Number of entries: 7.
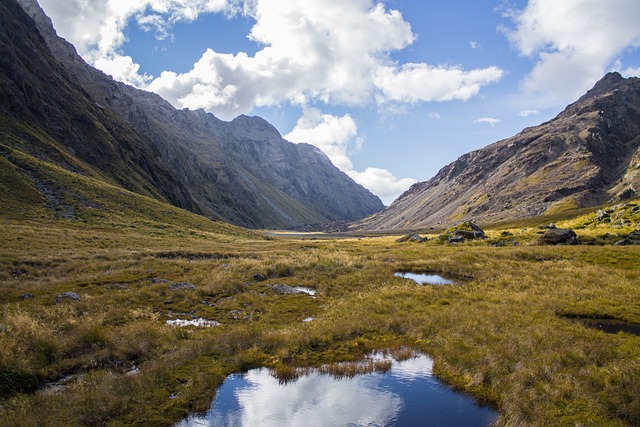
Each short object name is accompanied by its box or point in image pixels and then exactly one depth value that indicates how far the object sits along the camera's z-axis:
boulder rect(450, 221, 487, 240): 71.19
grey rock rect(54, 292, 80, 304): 22.73
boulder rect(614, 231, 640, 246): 47.38
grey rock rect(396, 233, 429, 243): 79.55
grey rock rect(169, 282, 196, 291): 28.23
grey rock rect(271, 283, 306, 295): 29.41
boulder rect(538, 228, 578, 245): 53.71
